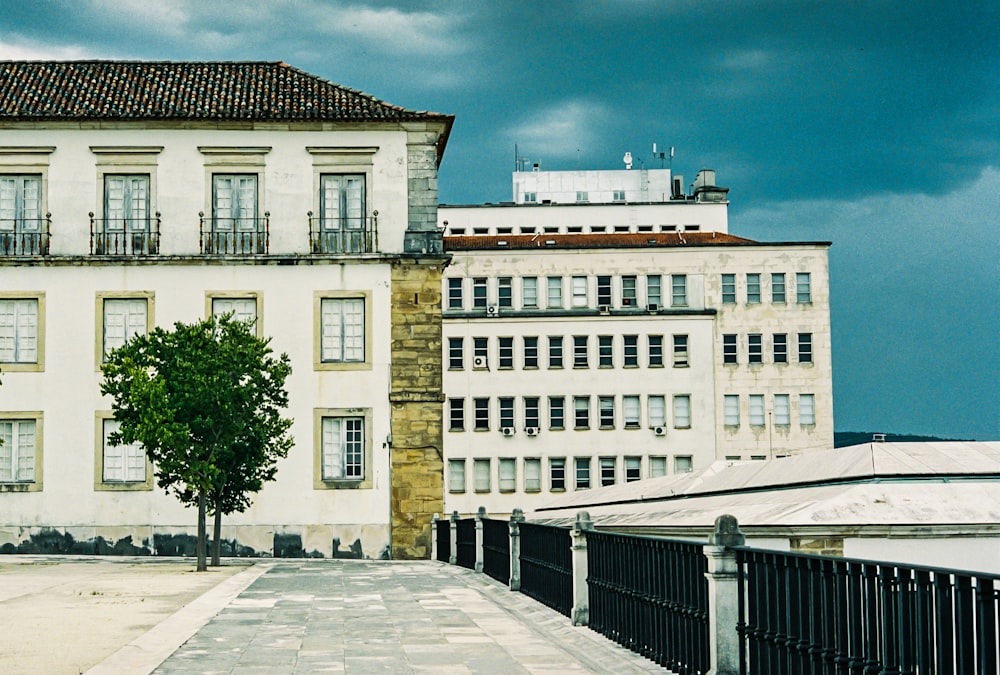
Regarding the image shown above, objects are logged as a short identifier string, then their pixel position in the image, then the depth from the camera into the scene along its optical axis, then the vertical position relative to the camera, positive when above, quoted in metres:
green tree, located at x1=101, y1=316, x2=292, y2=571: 34.53 +0.63
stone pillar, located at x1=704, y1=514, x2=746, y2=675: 11.41 -1.34
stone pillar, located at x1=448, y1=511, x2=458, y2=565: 37.91 -2.93
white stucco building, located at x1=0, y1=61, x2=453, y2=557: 44.97 +4.38
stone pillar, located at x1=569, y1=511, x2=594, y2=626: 17.58 -1.85
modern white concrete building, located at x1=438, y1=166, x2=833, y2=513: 86.69 +3.99
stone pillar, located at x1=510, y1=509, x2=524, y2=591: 24.08 -2.00
